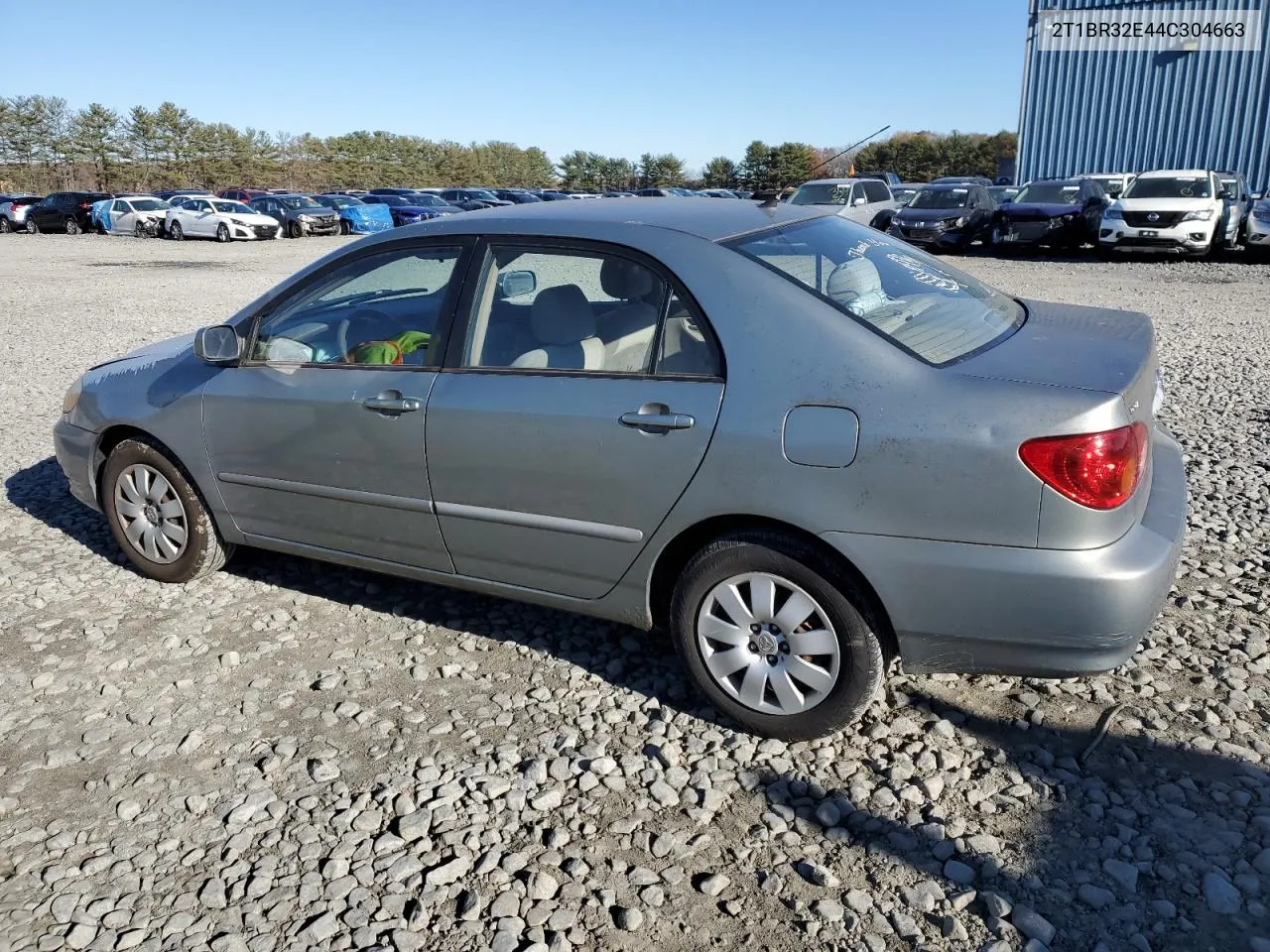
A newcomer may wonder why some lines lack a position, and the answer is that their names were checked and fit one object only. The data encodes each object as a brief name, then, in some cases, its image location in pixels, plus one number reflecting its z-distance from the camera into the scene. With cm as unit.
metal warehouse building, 3152
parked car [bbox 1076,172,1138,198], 2556
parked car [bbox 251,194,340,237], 3272
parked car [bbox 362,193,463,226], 3453
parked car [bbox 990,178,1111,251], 2123
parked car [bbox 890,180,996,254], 2186
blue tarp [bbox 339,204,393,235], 3469
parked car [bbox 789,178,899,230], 2294
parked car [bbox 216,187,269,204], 4139
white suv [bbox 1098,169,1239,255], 1902
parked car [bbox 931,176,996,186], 2602
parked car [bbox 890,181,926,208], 2751
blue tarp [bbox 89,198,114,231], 3622
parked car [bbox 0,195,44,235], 3831
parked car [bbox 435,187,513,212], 3797
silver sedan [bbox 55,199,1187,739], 280
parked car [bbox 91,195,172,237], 3397
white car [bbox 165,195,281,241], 3142
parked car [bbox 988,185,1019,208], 2431
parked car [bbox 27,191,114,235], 3741
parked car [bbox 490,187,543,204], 3927
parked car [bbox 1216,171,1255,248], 1981
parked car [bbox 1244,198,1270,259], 1850
